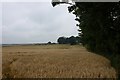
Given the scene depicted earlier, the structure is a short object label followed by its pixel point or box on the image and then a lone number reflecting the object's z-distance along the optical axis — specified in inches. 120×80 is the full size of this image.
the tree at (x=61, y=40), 6663.4
